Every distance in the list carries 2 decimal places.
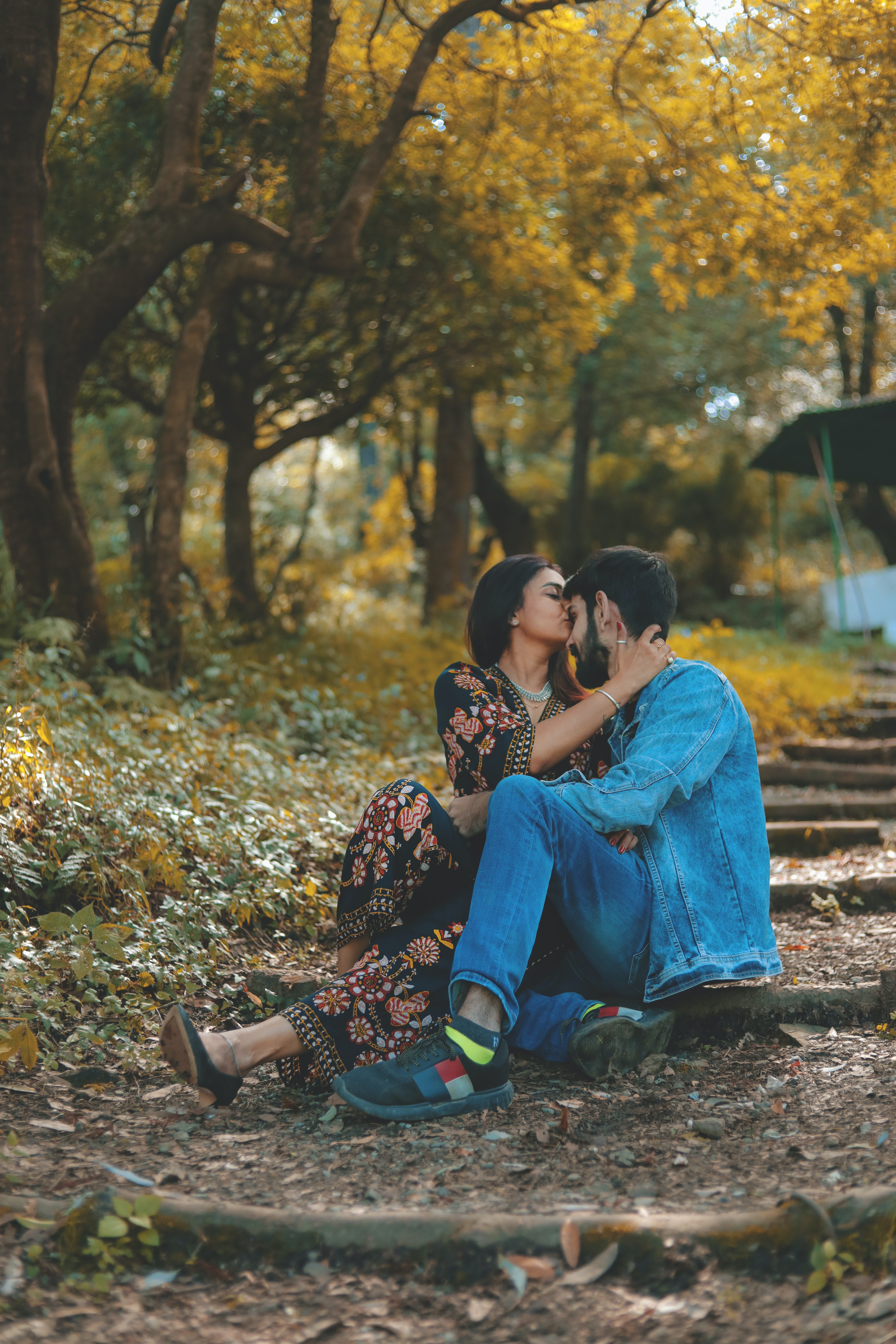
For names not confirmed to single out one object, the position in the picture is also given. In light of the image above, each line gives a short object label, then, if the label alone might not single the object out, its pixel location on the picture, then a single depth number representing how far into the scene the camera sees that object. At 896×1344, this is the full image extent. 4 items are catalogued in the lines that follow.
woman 2.68
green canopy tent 11.34
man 2.52
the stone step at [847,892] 4.23
